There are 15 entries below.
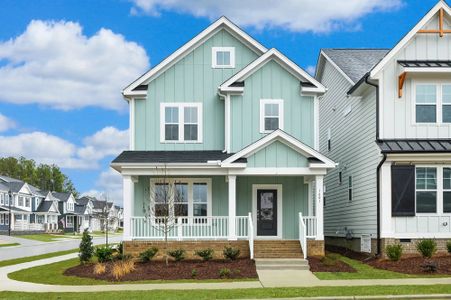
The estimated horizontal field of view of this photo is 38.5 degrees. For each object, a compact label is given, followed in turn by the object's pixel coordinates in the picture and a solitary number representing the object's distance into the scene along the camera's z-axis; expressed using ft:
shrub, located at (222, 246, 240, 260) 75.61
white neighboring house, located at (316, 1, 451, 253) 76.33
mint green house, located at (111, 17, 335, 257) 83.51
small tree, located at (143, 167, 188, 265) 78.79
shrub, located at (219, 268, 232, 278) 63.62
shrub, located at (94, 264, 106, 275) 67.26
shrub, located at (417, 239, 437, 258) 72.59
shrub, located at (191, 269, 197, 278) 64.28
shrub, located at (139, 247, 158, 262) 75.02
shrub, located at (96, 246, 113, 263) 75.72
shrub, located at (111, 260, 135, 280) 64.03
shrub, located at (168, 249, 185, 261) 75.82
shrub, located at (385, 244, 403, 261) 72.64
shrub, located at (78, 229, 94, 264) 78.84
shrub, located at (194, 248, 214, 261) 75.61
